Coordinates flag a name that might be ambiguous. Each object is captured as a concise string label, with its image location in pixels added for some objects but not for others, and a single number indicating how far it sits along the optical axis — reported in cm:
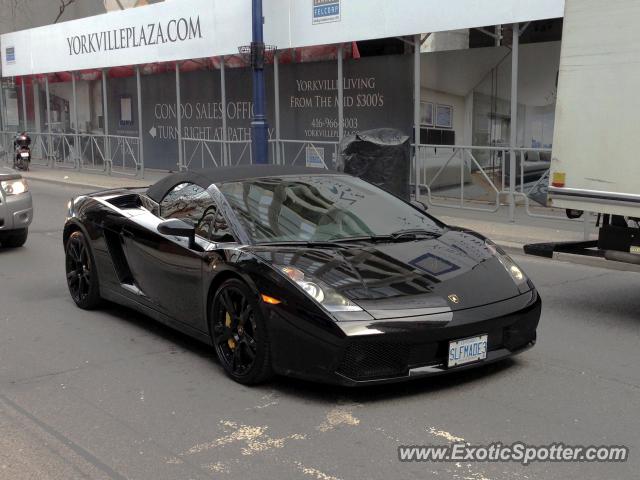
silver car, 1024
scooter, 2441
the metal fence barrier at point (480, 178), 1285
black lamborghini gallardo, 448
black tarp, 1271
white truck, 635
